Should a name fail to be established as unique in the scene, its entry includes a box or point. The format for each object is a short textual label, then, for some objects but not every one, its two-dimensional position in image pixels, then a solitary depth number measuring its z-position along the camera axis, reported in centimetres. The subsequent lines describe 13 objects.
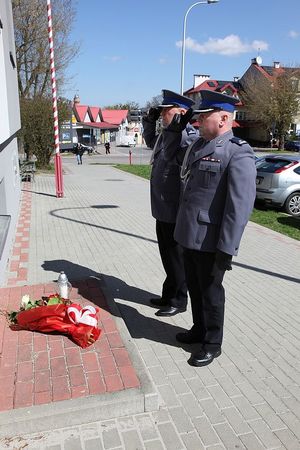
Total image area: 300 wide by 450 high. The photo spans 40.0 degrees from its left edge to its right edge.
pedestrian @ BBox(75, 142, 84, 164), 3102
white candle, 417
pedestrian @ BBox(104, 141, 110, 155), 4682
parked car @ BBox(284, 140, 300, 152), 4902
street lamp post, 2174
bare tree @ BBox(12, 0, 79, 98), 2209
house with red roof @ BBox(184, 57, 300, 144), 5791
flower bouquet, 343
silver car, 1042
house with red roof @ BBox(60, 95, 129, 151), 6000
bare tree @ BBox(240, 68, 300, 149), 4662
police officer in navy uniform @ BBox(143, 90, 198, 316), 385
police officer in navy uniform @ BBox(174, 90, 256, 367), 300
